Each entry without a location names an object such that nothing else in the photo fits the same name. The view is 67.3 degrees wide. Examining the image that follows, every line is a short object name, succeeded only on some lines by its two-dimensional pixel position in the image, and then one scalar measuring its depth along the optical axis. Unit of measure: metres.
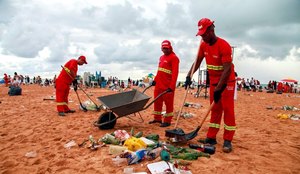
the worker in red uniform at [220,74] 3.52
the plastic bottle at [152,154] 3.23
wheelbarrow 4.63
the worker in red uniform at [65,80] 7.09
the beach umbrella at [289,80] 27.56
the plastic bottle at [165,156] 3.12
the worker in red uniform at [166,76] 5.35
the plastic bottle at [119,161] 3.16
